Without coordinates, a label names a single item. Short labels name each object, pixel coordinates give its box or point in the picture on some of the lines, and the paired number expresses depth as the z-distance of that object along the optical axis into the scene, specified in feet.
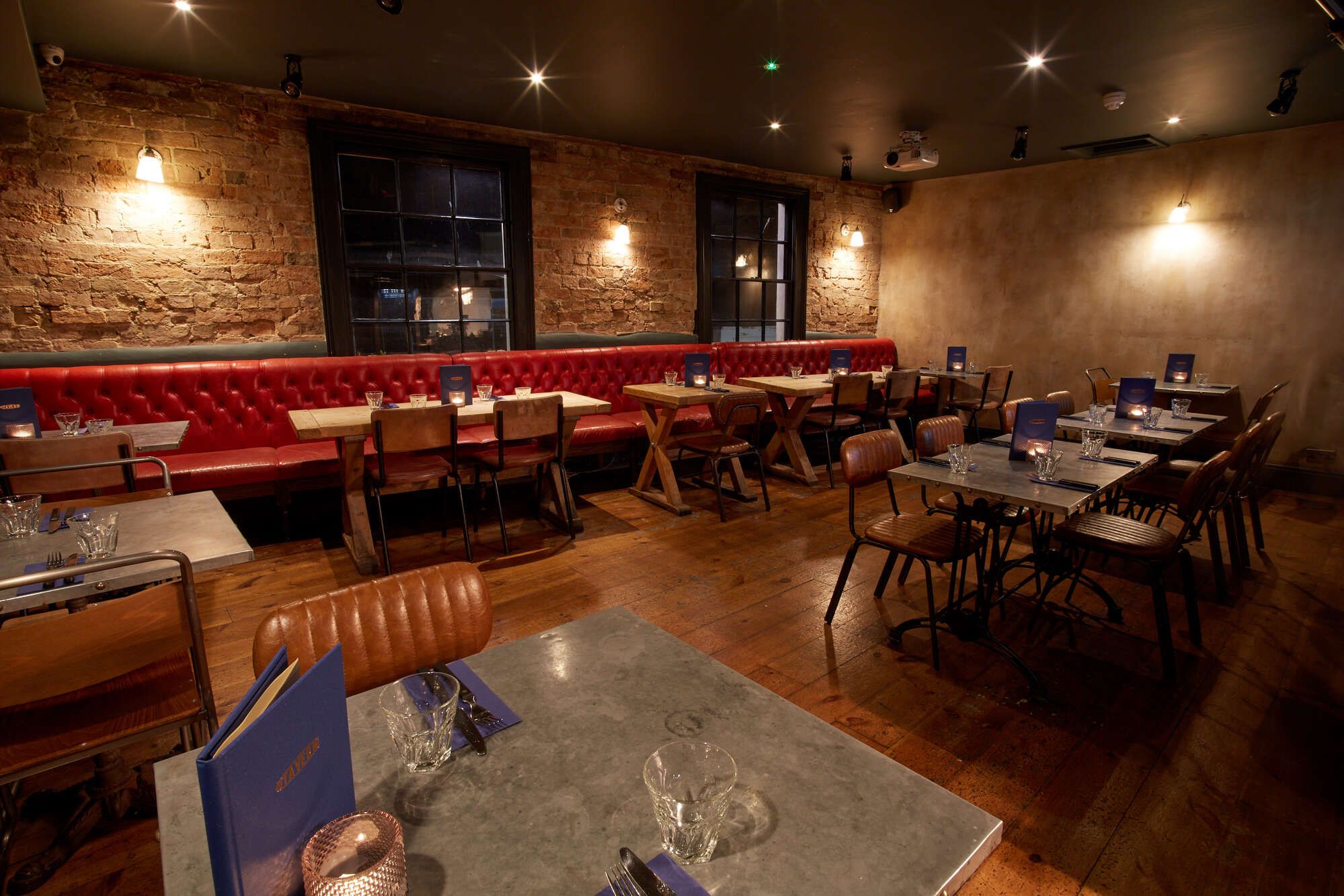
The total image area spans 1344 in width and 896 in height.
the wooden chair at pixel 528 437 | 12.15
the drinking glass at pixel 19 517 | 6.28
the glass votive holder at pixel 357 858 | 2.30
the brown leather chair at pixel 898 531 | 8.70
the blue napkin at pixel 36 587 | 5.12
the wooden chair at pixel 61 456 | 8.25
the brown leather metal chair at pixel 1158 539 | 8.32
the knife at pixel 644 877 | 2.40
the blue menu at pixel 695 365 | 16.29
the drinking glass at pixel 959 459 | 8.67
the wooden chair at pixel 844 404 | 17.16
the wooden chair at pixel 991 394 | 21.11
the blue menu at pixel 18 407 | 9.82
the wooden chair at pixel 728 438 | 14.49
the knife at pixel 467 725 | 3.34
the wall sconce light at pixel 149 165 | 13.01
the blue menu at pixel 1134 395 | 13.20
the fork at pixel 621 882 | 2.44
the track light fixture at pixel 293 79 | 12.75
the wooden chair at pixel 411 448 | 11.10
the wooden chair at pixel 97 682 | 4.19
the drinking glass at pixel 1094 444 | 9.52
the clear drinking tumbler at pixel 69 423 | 10.57
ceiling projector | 18.24
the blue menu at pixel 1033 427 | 9.16
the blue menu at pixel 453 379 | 12.90
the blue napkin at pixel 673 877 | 2.47
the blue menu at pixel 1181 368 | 18.08
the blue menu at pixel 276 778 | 1.96
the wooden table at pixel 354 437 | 11.23
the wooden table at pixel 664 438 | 14.78
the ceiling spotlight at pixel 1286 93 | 13.35
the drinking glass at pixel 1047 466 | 8.31
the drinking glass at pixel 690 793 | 2.68
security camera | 11.72
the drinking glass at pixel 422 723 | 3.24
